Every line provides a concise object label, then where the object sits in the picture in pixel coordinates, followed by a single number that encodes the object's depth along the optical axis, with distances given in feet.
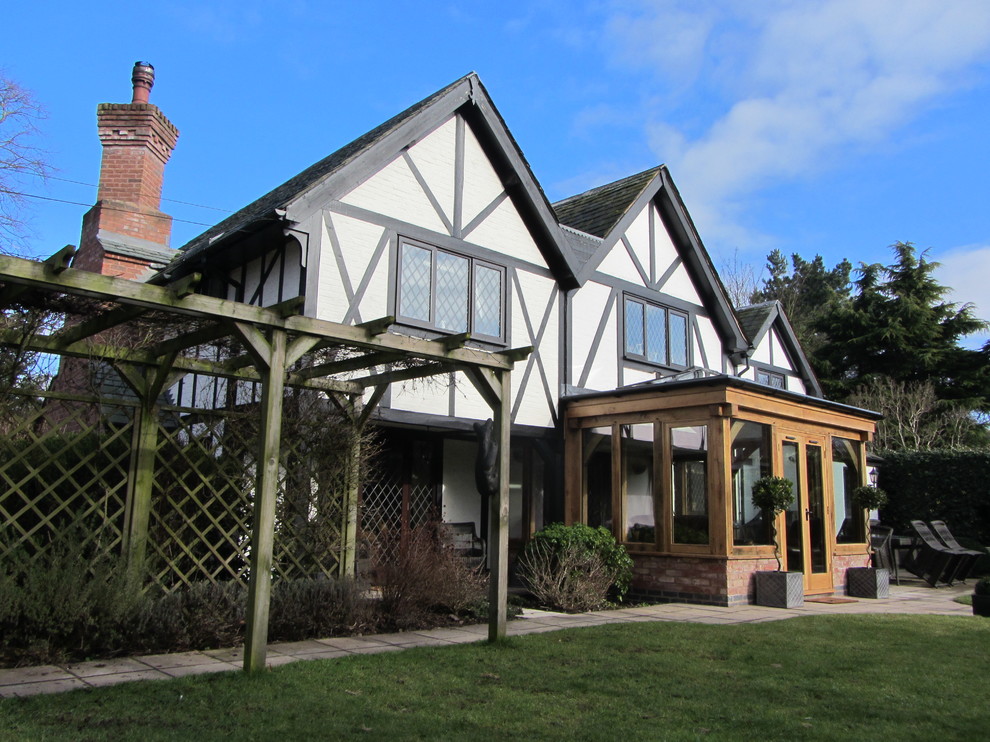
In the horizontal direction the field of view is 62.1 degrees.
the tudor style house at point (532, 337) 34.94
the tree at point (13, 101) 40.60
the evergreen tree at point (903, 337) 88.33
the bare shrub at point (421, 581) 25.82
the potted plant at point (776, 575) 34.68
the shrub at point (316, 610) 23.03
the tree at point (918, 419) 82.74
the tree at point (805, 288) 128.85
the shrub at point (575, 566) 32.94
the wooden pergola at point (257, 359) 17.29
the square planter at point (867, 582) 39.88
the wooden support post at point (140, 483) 22.58
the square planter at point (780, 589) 34.56
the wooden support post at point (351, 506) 27.84
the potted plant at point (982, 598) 31.32
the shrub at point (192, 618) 20.72
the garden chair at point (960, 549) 44.98
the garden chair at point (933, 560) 44.39
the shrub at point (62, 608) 18.86
